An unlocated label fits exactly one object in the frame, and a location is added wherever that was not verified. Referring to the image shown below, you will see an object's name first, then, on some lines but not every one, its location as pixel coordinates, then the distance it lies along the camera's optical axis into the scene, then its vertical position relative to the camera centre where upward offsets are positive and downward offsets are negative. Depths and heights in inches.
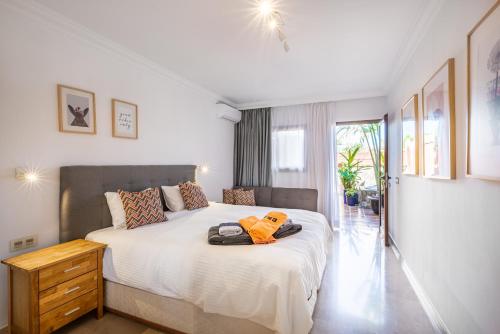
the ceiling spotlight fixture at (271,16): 76.4 +51.9
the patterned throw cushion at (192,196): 122.4 -16.3
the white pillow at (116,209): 89.8 -16.8
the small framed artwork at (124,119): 103.5 +21.5
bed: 58.2 -29.5
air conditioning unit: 175.2 +40.7
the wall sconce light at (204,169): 159.5 -2.4
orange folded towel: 73.5 -20.5
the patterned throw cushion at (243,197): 169.0 -23.0
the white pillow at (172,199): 117.4 -16.7
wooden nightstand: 61.9 -34.4
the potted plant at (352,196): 259.0 -34.8
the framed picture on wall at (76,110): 84.8 +21.3
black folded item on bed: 72.3 -22.9
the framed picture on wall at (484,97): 43.5 +13.3
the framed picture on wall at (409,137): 93.7 +12.3
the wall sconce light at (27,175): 73.9 -2.8
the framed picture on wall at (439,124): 61.7 +12.2
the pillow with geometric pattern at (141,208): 89.8 -16.9
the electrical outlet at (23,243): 72.9 -24.5
